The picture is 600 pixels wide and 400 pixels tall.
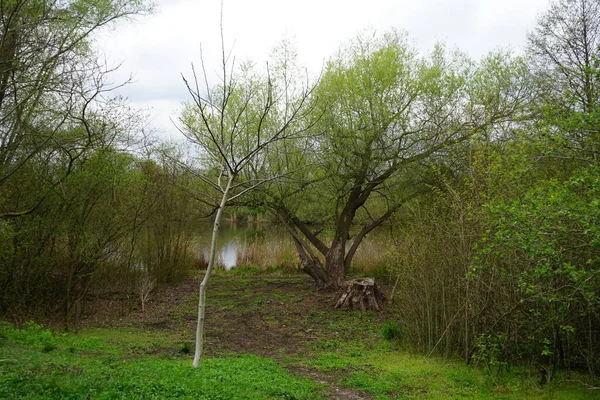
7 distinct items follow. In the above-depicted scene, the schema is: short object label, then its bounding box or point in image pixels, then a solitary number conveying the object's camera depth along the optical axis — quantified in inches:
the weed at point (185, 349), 296.6
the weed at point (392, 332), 351.3
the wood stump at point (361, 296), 456.8
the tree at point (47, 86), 265.3
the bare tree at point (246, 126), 508.1
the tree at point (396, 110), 454.6
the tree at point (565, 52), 335.6
